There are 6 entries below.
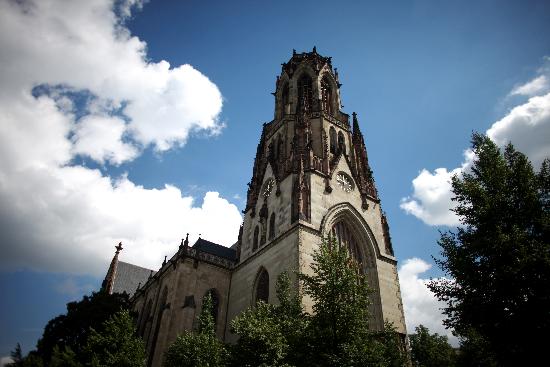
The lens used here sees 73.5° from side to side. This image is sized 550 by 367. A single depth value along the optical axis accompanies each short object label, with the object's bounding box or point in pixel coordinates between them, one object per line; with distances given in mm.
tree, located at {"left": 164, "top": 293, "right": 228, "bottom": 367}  14938
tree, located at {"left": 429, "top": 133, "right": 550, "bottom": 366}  11250
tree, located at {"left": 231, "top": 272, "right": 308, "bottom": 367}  12734
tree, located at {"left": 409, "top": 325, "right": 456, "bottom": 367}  24738
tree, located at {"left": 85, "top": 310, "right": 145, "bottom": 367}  17625
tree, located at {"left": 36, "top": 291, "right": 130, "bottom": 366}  24250
